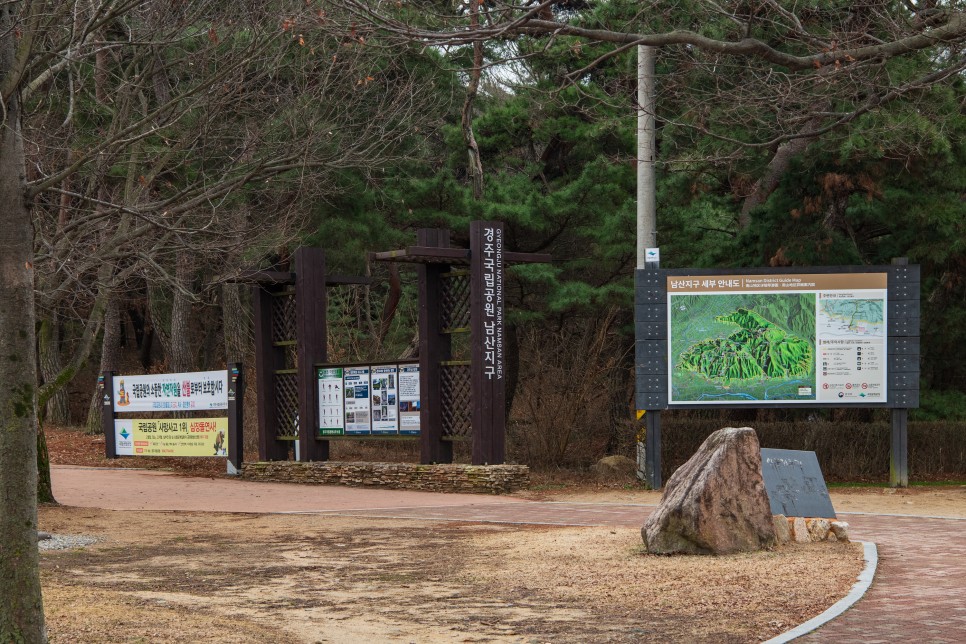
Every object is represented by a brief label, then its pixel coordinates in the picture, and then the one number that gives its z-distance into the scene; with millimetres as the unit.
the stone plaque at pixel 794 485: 11352
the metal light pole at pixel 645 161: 18375
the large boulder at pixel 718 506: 10188
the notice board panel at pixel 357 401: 20109
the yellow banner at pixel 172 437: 23109
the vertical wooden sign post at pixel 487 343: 18156
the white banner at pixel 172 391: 23361
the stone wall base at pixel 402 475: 18125
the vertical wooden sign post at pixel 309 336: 21016
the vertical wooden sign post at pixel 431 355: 18891
